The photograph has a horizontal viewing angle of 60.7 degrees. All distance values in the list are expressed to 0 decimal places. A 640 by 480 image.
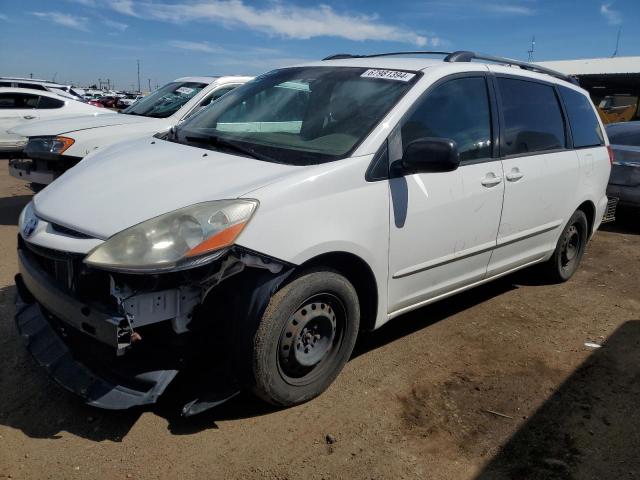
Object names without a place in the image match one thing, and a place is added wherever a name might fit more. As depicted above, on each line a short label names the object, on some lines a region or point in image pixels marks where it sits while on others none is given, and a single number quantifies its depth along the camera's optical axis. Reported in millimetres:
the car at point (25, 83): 13889
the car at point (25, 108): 11078
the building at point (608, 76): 25078
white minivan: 2404
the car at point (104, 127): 5840
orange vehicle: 23453
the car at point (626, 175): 7500
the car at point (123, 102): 38519
